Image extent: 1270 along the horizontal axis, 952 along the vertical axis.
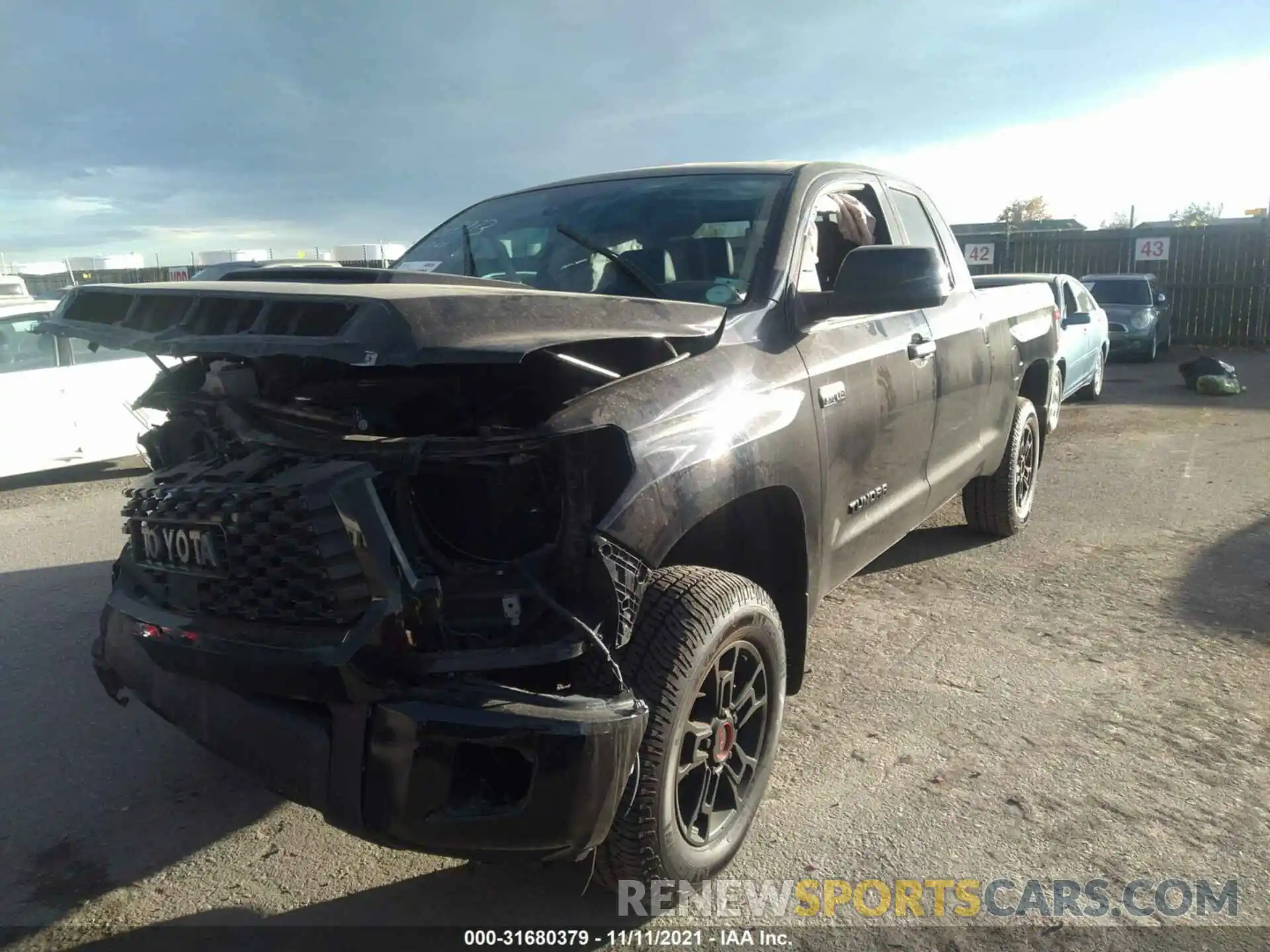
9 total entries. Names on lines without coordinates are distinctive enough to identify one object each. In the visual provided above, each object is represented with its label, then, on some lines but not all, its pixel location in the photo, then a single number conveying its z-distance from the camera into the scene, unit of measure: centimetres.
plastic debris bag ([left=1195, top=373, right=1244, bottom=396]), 1307
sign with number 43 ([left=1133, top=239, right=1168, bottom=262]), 2172
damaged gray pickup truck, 218
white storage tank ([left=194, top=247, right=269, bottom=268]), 1915
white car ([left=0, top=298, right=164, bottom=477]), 812
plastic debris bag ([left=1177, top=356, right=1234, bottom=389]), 1345
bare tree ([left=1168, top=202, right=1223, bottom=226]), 4353
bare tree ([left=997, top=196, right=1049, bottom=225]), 6850
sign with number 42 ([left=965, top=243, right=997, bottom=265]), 2319
